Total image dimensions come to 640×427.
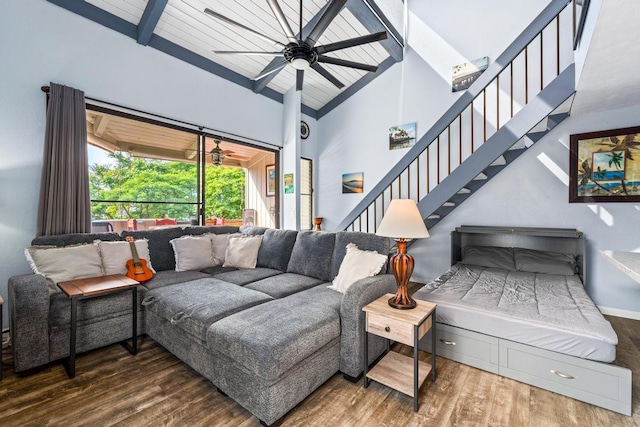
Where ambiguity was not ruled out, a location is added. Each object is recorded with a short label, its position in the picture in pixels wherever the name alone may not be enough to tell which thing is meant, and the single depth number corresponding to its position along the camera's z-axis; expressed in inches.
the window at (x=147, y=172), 130.6
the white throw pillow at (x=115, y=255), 103.9
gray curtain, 106.9
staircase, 107.4
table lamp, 75.7
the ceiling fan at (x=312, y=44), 90.7
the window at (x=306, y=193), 230.5
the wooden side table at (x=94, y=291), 78.3
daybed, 68.4
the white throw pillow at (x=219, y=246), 133.6
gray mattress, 70.2
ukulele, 104.3
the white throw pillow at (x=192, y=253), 122.7
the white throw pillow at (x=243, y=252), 128.3
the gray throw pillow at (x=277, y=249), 124.3
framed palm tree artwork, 120.0
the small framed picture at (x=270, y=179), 236.5
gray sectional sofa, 62.8
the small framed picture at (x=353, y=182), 209.5
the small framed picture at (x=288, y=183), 209.6
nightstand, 67.8
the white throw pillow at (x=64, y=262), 91.4
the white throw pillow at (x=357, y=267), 91.6
